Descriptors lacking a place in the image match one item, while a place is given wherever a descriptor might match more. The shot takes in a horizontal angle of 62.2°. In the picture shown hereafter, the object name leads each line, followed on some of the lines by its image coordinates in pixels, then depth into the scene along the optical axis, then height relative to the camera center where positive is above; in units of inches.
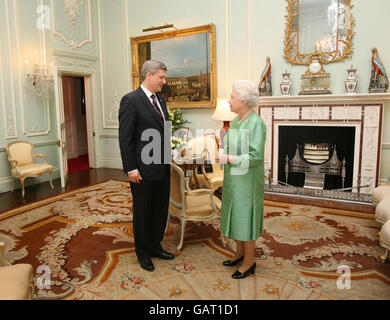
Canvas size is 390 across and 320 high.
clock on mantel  200.8 +23.1
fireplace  190.5 -10.6
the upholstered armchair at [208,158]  176.6 -25.6
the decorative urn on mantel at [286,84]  209.5 +19.5
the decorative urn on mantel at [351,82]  189.8 +19.0
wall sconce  232.1 +26.3
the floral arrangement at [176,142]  165.2 -13.4
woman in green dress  90.2 -16.2
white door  219.8 -12.1
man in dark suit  99.0 -11.5
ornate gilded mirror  193.6 +51.8
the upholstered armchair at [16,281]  66.2 -35.3
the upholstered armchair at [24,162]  210.7 -30.3
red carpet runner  295.8 -47.3
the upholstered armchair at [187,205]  118.0 -34.2
